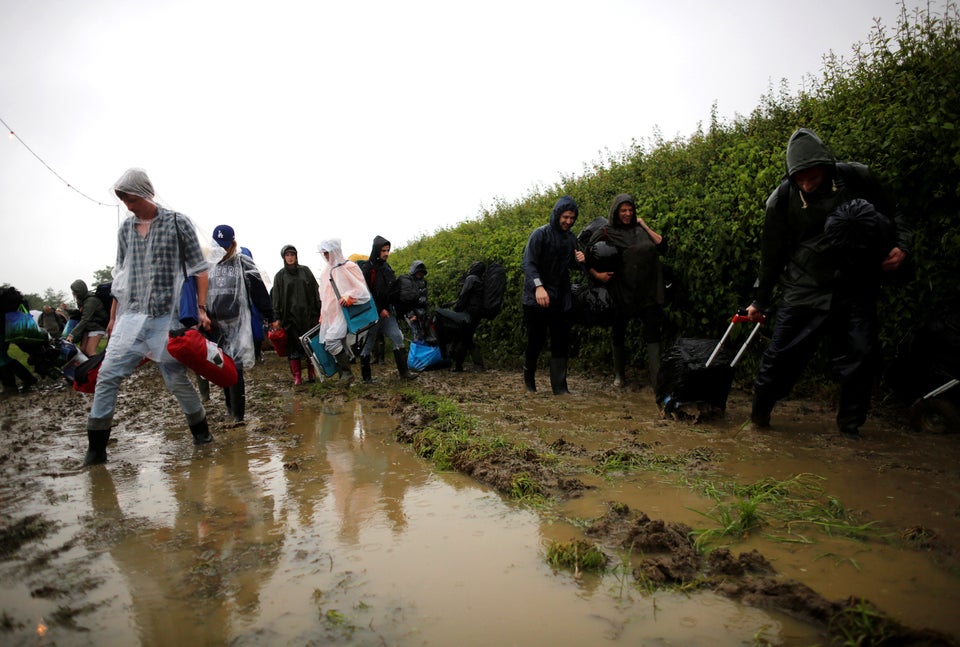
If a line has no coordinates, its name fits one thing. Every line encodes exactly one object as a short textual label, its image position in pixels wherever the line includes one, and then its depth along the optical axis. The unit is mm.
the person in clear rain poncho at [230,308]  6188
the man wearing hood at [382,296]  8843
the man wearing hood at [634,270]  6566
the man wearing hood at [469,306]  9492
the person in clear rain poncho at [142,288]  4723
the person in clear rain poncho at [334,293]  8188
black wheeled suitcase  5062
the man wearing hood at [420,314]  10109
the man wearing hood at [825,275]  4184
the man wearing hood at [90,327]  10000
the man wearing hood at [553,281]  6918
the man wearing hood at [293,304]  9180
